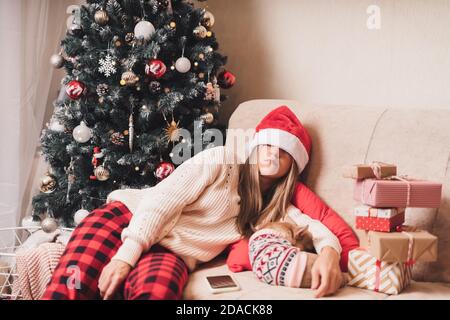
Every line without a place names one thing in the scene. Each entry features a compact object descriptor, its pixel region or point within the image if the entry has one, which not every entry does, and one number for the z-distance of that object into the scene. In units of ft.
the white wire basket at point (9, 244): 6.16
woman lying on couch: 4.31
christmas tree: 6.18
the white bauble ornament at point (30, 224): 6.87
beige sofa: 4.41
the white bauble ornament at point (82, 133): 6.34
